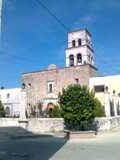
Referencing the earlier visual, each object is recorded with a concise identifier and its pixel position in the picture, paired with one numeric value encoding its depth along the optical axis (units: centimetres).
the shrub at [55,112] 1551
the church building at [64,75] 2168
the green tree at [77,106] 1058
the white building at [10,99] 2097
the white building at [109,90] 1735
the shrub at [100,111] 1512
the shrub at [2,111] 1691
